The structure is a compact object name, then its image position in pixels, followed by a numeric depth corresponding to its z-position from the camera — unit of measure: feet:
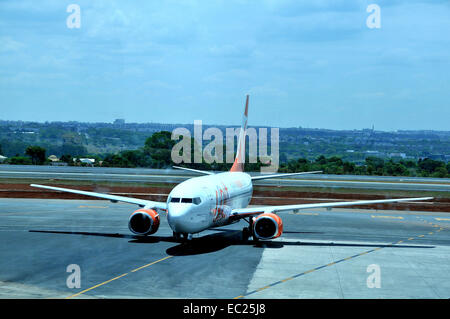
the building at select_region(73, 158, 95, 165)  546.55
